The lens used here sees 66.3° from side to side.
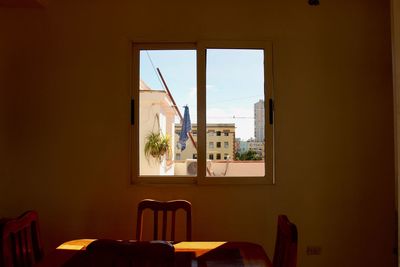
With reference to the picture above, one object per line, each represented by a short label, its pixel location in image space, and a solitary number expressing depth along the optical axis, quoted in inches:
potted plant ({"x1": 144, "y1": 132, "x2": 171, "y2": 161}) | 110.3
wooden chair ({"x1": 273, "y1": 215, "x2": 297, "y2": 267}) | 52.4
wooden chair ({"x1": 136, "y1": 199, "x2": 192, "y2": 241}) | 82.2
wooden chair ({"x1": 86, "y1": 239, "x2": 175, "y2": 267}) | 40.8
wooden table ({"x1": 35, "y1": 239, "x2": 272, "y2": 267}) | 62.0
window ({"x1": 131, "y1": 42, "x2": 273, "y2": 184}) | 108.1
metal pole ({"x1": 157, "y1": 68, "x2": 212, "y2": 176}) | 109.7
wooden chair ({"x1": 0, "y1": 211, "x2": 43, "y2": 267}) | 55.4
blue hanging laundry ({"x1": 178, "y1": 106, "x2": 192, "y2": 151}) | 109.3
